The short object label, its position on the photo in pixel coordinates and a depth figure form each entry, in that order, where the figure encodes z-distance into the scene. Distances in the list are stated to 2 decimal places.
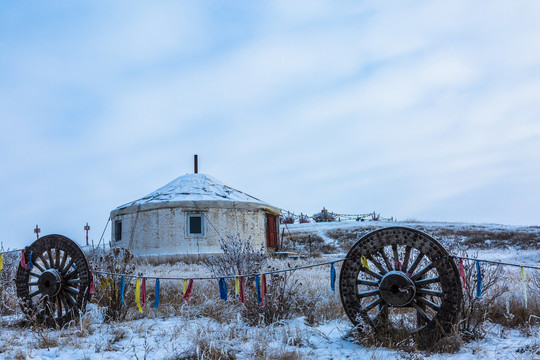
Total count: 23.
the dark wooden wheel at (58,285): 5.07
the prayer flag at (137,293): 4.87
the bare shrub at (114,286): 5.52
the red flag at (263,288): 4.98
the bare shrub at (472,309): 4.32
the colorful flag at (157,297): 4.89
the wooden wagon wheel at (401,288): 4.14
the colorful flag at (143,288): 5.07
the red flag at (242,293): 5.05
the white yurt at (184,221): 14.49
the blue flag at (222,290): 4.97
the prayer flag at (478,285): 4.13
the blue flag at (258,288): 4.82
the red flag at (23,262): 5.36
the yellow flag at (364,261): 4.34
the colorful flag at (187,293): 4.95
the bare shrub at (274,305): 5.19
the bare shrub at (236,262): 6.35
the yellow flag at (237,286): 5.07
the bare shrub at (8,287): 6.05
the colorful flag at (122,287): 5.07
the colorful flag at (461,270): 4.20
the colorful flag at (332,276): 4.57
